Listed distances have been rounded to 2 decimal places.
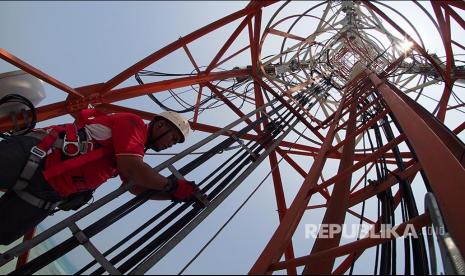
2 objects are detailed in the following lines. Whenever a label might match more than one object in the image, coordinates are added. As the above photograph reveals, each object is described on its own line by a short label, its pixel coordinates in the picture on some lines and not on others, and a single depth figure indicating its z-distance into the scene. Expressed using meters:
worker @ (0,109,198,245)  2.80
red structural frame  2.14
